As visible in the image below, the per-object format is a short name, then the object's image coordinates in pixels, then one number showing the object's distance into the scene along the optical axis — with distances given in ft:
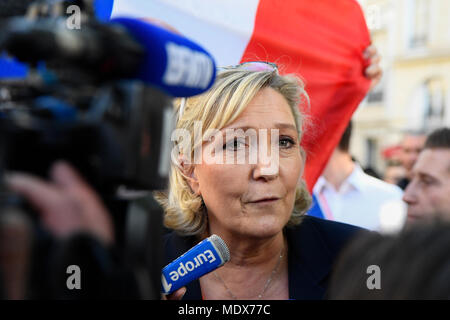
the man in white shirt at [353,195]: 6.31
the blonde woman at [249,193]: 4.58
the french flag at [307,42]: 5.57
